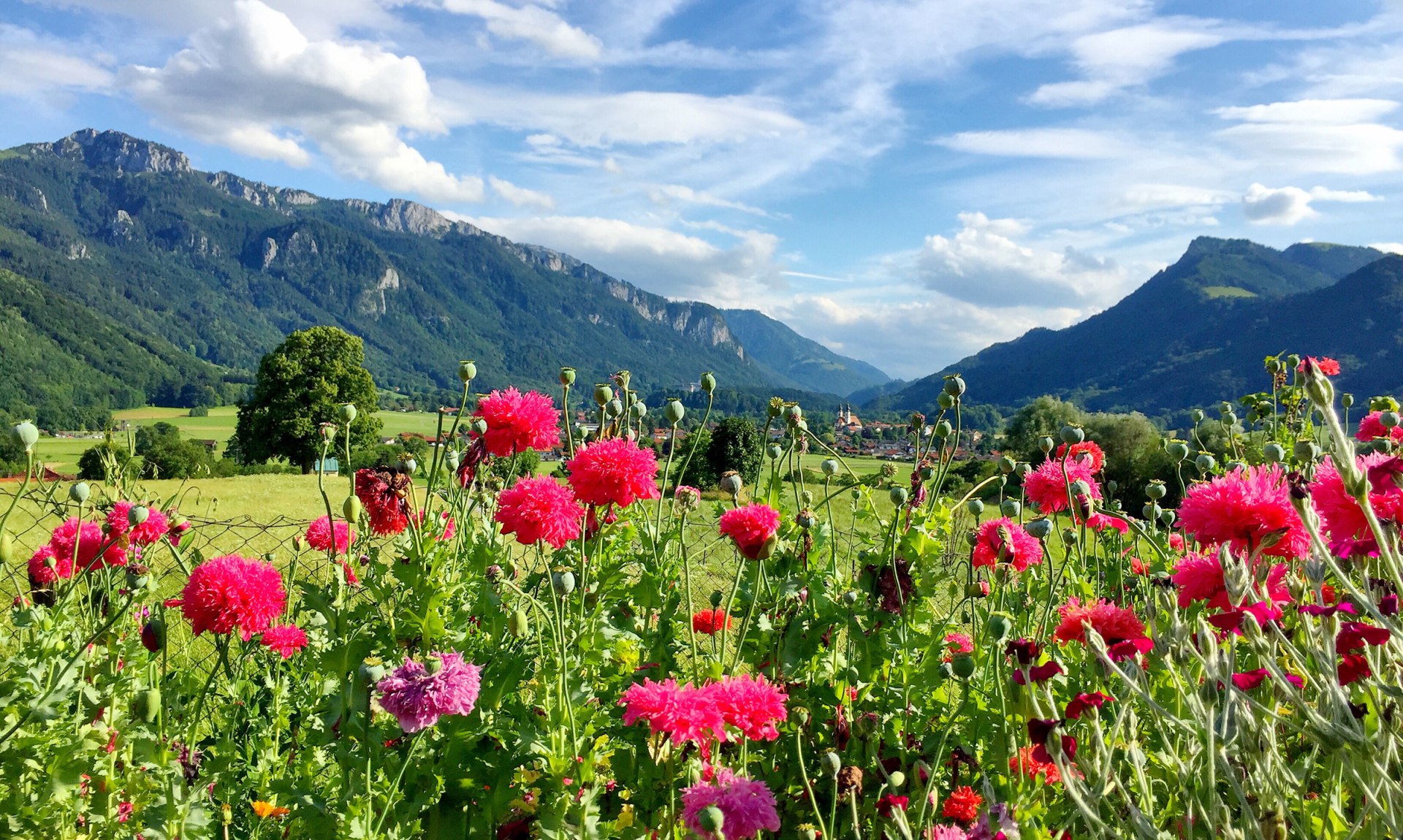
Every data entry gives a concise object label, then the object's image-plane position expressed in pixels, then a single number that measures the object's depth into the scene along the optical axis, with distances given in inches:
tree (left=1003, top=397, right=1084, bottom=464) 1727.4
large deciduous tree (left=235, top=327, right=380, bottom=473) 1397.6
